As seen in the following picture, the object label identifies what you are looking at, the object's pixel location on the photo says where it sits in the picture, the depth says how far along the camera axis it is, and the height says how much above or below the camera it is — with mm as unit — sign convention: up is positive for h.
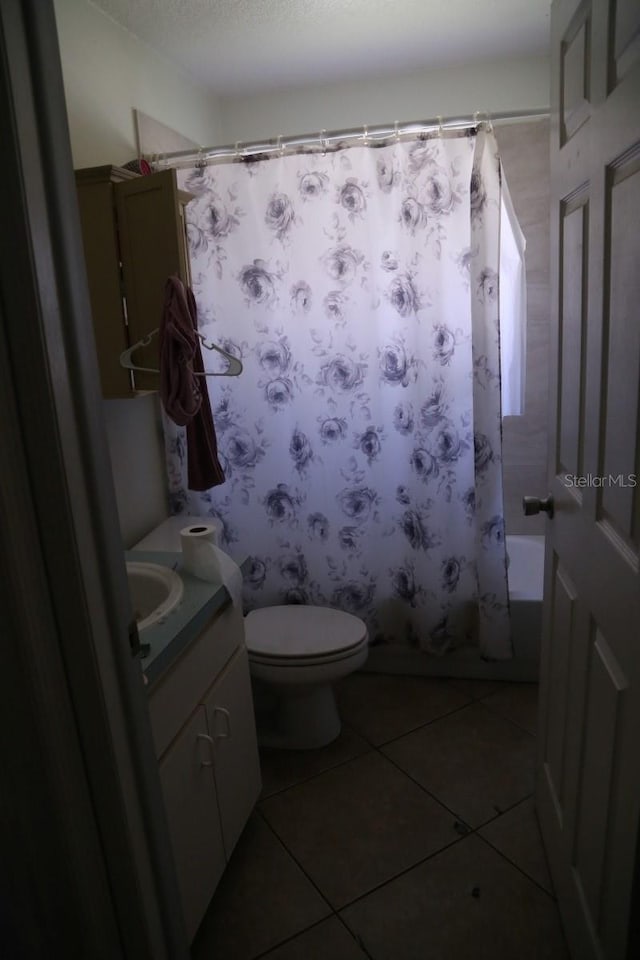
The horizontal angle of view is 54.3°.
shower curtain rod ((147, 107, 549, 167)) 1988 +694
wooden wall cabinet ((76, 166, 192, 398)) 1688 +294
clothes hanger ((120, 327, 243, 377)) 1721 +18
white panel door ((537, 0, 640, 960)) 951 -249
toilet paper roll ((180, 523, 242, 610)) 1592 -505
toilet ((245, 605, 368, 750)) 1970 -970
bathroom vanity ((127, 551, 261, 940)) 1296 -852
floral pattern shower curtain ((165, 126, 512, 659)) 2076 -113
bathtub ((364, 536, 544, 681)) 2355 -1223
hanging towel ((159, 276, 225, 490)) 1678 +9
